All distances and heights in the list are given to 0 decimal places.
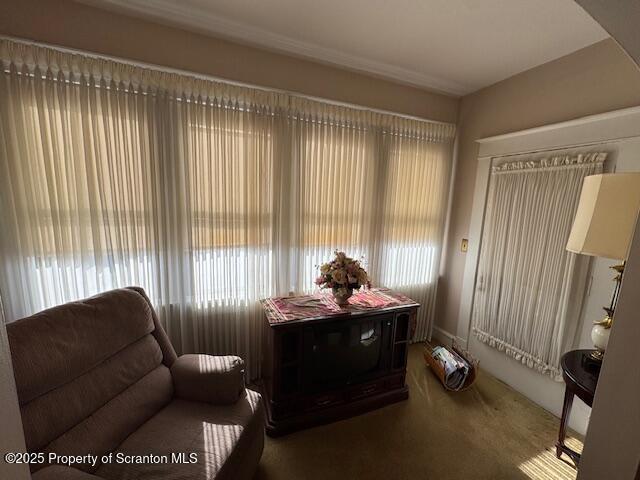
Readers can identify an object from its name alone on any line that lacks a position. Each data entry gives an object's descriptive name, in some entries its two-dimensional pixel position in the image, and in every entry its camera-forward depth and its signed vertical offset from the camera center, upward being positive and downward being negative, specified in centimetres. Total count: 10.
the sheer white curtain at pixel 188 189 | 167 +7
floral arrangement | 208 -56
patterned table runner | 196 -82
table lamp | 123 -2
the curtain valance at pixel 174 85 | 159 +78
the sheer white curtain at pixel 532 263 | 204 -45
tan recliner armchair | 113 -103
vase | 210 -72
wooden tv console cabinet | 189 -122
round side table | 141 -91
